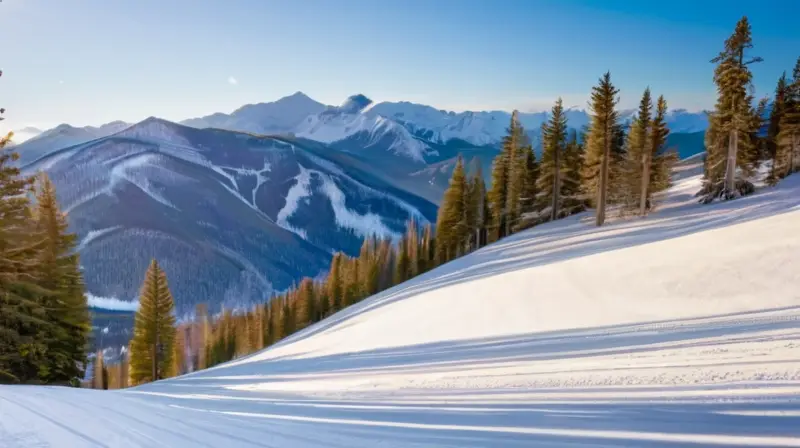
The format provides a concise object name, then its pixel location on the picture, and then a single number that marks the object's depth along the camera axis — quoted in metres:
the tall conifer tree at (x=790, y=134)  30.69
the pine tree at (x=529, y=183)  41.40
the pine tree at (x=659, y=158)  30.59
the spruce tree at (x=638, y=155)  30.06
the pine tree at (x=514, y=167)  41.59
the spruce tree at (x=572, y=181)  38.27
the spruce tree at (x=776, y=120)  32.62
